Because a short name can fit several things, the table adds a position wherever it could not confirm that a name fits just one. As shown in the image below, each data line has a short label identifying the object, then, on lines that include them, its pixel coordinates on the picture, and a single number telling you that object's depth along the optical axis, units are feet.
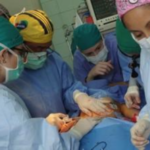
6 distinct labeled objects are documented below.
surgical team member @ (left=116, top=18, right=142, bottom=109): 5.02
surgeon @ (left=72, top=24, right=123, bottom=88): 6.55
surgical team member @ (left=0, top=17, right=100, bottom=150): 3.35
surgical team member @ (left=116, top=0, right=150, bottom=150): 3.18
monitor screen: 7.26
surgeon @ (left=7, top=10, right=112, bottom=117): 4.78
